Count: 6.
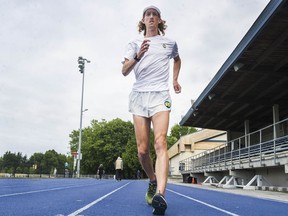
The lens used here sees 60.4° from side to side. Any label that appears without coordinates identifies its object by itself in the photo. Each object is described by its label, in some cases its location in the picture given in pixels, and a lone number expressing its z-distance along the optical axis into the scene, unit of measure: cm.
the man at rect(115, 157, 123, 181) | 2017
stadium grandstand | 896
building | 4071
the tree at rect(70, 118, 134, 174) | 4919
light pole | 2798
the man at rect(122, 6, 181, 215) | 287
